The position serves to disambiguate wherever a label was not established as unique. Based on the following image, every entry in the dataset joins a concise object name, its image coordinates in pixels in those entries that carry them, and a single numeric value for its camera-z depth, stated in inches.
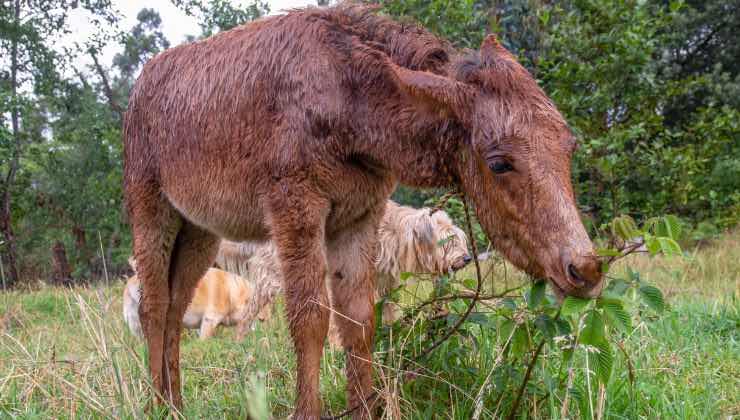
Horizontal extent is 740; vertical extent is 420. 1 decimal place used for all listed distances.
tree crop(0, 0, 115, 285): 492.7
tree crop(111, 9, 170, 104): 603.5
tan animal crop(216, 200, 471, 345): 225.6
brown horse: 68.5
